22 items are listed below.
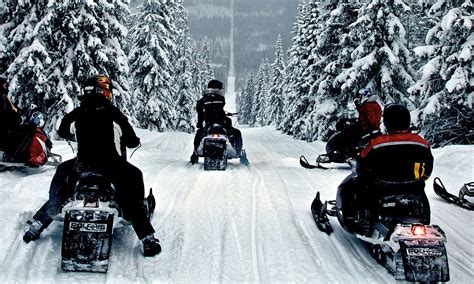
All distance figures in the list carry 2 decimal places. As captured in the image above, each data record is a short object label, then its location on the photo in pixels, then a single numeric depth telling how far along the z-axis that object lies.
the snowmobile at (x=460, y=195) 7.07
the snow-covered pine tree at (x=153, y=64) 32.28
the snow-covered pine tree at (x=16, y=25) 16.95
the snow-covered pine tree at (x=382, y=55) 18.19
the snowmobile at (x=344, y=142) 8.41
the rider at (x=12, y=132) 7.85
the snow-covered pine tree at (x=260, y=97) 75.59
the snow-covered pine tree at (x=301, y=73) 29.73
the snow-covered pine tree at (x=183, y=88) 42.59
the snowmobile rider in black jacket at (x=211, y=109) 10.43
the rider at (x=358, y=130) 7.54
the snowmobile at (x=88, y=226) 3.97
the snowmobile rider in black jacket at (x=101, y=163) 4.48
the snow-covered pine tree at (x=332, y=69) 22.14
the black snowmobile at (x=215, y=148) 9.69
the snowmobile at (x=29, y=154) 7.86
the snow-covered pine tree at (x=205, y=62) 71.95
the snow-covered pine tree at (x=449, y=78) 13.41
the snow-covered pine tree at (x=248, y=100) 91.75
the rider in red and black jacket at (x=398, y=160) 4.42
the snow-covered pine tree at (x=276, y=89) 53.04
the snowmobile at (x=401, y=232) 3.86
